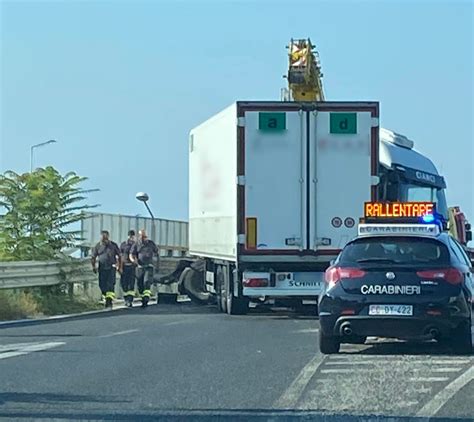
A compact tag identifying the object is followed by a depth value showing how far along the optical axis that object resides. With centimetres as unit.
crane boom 3256
